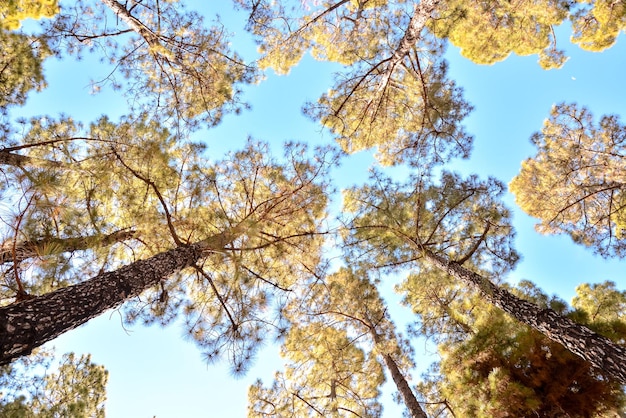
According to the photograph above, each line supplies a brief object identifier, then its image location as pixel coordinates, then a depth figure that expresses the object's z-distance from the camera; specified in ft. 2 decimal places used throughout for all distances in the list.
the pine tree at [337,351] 23.18
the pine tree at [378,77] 19.71
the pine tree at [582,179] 21.79
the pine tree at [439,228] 18.84
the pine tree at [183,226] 13.78
